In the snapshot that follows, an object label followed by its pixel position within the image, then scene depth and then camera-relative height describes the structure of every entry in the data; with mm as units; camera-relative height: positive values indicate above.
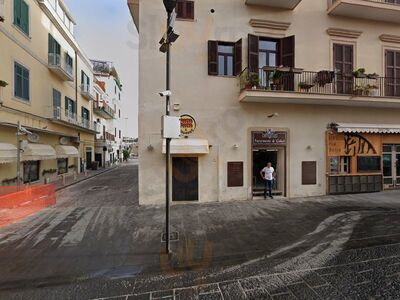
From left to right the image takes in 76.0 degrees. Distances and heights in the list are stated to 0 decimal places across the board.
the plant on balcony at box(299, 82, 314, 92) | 10438 +2790
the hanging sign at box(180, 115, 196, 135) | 10203 +1204
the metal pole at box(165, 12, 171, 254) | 5266 -262
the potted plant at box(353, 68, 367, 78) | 10977 +3491
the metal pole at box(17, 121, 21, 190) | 12139 +0
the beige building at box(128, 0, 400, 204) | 10016 +2422
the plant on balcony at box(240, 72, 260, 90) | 9891 +2864
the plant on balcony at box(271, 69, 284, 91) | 10359 +3019
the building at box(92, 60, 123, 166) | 33000 +5753
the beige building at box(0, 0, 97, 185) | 12547 +4159
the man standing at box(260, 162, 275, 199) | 10617 -924
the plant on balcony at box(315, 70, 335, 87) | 10727 +3247
